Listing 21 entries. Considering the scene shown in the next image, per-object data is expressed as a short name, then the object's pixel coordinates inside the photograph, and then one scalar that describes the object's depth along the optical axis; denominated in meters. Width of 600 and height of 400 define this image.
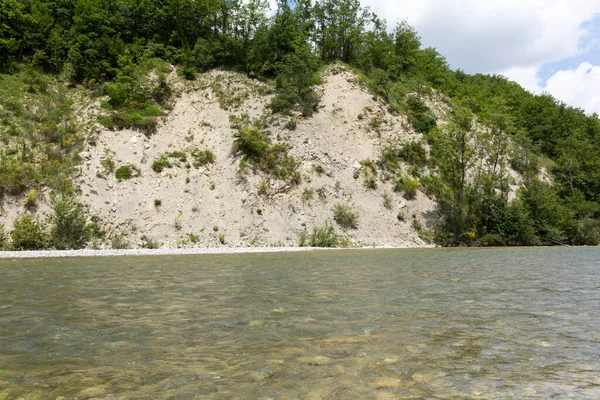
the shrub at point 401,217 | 35.25
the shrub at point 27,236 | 25.55
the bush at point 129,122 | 36.97
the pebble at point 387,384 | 4.33
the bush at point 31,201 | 29.16
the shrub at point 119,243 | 27.70
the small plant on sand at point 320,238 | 30.89
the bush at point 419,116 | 44.09
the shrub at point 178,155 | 36.50
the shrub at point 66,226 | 26.28
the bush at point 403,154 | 39.94
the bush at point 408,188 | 37.06
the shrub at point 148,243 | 28.58
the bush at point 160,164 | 34.81
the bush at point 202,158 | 36.47
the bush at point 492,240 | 34.34
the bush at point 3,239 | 25.31
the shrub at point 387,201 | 36.03
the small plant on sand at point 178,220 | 30.86
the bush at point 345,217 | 33.67
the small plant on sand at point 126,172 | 33.09
